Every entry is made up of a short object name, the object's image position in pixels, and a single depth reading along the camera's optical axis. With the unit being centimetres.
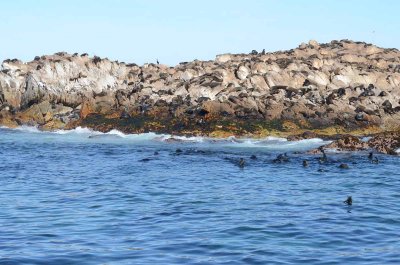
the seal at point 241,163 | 4440
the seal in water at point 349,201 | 2841
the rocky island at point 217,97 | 6888
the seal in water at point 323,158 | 4675
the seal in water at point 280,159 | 4685
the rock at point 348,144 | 5356
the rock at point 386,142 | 5261
